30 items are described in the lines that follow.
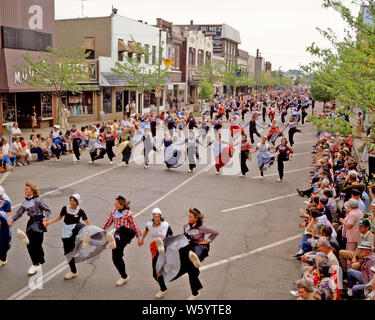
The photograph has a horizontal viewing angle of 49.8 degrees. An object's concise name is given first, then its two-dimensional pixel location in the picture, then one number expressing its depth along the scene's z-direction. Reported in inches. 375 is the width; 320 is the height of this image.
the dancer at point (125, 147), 660.7
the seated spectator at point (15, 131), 767.3
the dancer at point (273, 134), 799.7
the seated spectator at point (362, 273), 244.2
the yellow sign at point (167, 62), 1576.5
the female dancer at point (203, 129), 870.8
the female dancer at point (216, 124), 995.3
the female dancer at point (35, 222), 287.9
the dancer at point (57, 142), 725.9
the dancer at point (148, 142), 661.3
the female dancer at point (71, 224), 281.3
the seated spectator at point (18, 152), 668.1
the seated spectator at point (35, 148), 714.8
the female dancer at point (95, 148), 687.7
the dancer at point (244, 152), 605.6
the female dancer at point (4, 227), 298.4
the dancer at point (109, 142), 690.1
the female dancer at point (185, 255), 258.5
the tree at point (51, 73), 944.9
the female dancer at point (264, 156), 609.0
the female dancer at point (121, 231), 275.9
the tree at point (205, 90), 2007.9
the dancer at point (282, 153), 574.0
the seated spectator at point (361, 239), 264.1
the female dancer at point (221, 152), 626.8
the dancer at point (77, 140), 697.6
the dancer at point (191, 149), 647.8
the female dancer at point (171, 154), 644.7
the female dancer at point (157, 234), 263.9
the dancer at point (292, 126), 870.9
